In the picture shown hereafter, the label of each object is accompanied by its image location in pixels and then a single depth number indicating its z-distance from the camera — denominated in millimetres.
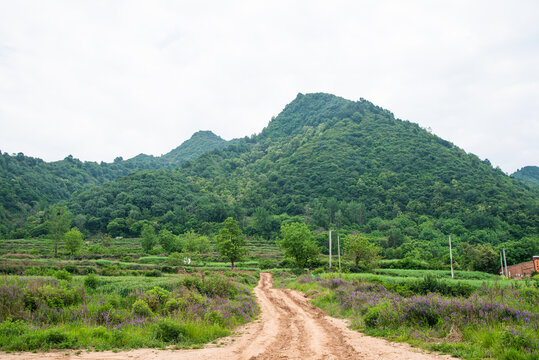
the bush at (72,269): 28856
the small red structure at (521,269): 50438
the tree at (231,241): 46344
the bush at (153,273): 28188
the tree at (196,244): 58625
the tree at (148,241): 65375
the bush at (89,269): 28397
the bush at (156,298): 12766
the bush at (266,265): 54641
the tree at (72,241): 55688
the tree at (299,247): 45062
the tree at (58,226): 59578
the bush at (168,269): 34512
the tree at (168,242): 62906
